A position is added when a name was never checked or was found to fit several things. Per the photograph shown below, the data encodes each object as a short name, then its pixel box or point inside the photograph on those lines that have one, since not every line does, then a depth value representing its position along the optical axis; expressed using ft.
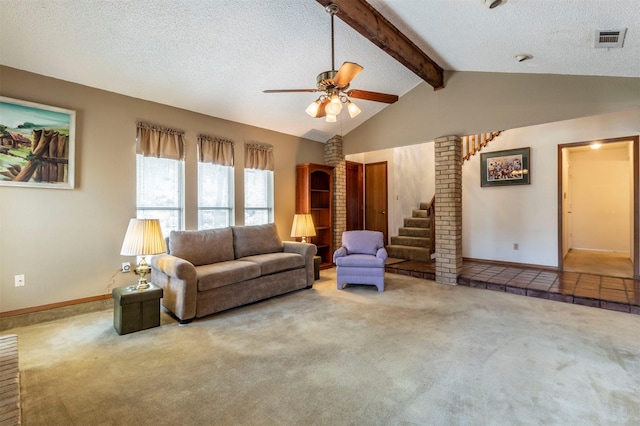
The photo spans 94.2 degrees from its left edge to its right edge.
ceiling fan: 8.03
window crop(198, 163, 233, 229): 14.93
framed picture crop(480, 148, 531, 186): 17.87
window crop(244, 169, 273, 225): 16.81
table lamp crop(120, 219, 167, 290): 9.95
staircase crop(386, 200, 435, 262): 19.89
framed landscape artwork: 9.89
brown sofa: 10.47
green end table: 9.42
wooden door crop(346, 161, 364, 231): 24.13
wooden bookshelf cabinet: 18.72
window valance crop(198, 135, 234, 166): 14.62
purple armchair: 14.15
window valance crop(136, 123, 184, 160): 12.69
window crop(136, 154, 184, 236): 12.95
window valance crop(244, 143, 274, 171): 16.56
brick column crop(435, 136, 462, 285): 15.29
